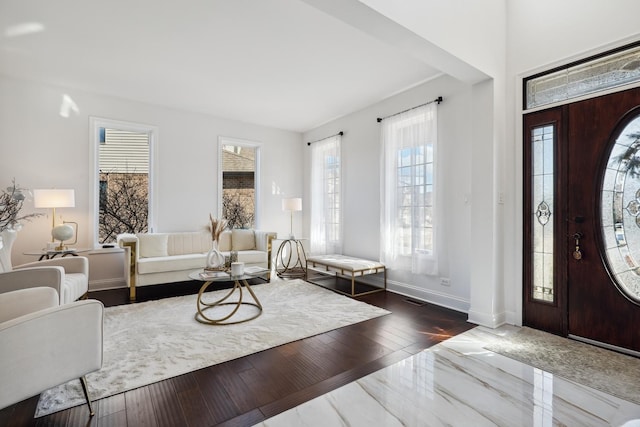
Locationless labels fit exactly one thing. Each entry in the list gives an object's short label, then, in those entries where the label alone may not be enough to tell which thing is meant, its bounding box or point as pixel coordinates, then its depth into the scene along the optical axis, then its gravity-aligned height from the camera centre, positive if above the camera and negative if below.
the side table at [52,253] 3.77 -0.49
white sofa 4.14 -0.62
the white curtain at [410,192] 3.93 +0.30
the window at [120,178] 4.70 +0.57
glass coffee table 3.20 -1.08
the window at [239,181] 5.88 +0.65
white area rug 2.12 -1.15
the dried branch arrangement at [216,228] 3.79 -0.18
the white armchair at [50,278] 2.55 -0.58
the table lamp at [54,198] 3.78 +0.19
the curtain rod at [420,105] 3.83 +1.45
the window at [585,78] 2.54 +1.26
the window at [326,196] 5.60 +0.34
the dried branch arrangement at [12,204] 3.77 +0.12
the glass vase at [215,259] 3.57 -0.54
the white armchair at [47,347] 1.46 -0.70
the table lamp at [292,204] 5.68 +0.18
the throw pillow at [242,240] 5.50 -0.48
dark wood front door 2.52 -0.08
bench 4.27 -0.78
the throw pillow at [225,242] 5.40 -0.50
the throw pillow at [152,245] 4.60 -0.48
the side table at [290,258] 5.93 -0.93
